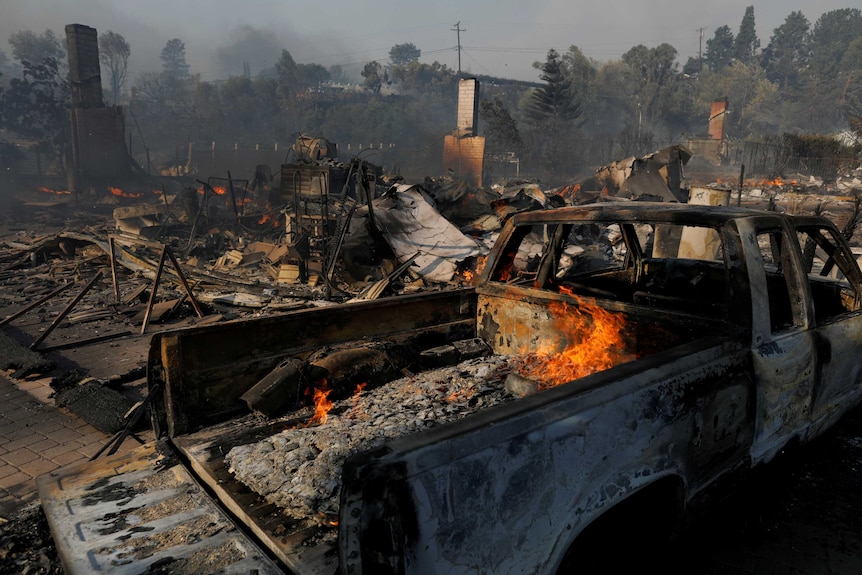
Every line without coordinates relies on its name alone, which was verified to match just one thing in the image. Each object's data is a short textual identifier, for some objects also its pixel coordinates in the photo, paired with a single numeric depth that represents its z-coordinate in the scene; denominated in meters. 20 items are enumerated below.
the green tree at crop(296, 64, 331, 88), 73.56
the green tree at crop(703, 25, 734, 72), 90.44
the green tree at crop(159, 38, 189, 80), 103.56
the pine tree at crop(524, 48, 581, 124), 44.62
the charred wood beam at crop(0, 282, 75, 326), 7.67
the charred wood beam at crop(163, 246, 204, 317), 7.86
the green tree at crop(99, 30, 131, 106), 71.75
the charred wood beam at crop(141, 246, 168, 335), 7.68
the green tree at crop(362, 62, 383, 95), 66.38
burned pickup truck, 1.62
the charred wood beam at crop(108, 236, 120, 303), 8.96
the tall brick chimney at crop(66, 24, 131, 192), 26.75
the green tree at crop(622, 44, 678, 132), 62.72
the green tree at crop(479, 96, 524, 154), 37.50
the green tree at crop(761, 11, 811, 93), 82.94
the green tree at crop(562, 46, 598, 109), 64.06
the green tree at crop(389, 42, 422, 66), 114.44
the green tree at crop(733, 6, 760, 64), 87.31
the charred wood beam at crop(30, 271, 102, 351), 7.16
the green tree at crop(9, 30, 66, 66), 73.12
